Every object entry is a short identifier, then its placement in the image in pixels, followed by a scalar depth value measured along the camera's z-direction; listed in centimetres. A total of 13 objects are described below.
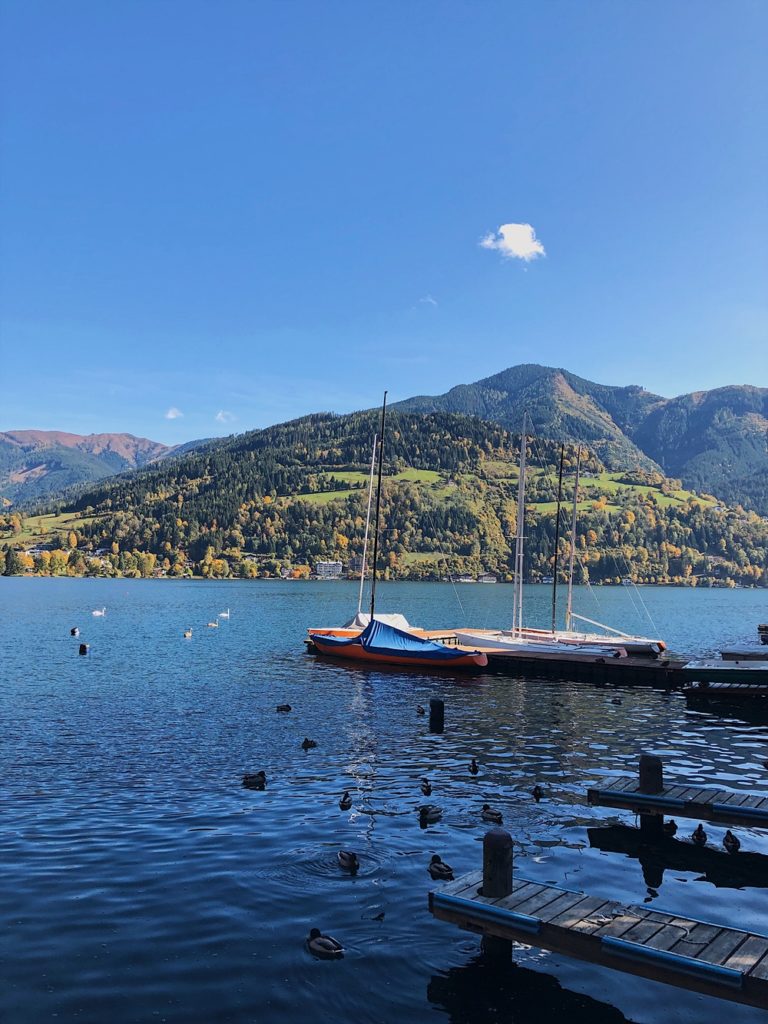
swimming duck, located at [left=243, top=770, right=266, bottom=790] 2881
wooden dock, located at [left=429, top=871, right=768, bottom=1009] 1284
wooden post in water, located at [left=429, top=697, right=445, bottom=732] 4075
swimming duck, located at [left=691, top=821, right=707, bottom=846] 2305
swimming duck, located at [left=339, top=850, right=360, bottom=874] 2044
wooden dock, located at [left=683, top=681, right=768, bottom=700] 5041
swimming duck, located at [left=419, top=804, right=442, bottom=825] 2462
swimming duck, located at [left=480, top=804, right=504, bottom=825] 2445
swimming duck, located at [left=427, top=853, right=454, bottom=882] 1977
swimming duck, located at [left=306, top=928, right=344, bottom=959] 1562
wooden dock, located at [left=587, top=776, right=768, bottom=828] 2228
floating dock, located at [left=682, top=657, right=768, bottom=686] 5188
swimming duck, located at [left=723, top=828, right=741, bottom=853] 2252
